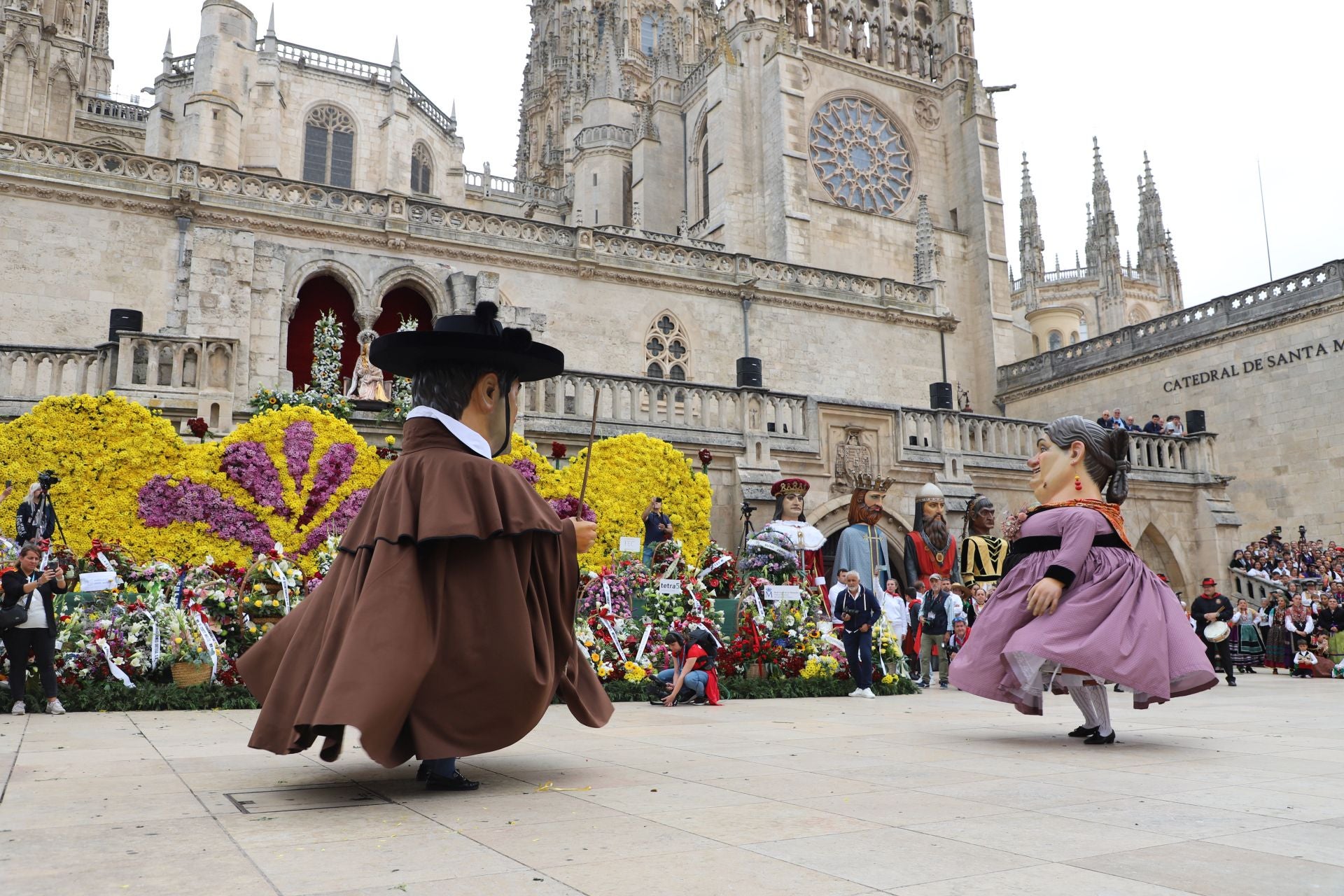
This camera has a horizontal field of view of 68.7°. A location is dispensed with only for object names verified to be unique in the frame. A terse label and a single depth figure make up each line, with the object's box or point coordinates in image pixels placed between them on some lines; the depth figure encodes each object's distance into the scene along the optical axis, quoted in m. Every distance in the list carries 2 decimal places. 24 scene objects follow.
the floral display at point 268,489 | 11.90
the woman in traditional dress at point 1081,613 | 5.82
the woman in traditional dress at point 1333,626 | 14.84
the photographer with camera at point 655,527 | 13.43
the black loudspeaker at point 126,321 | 13.59
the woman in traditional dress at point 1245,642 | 16.09
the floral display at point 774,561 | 12.23
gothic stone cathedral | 16.95
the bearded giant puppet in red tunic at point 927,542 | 13.56
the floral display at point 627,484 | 13.70
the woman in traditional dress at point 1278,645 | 16.14
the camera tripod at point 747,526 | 15.35
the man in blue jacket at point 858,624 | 10.70
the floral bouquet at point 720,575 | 12.05
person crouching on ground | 9.26
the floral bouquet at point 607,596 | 10.79
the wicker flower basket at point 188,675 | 8.73
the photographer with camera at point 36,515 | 10.73
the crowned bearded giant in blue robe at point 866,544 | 12.44
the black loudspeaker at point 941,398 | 19.02
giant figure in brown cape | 3.83
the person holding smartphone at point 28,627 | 7.89
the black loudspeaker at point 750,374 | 17.25
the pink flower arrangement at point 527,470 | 13.34
